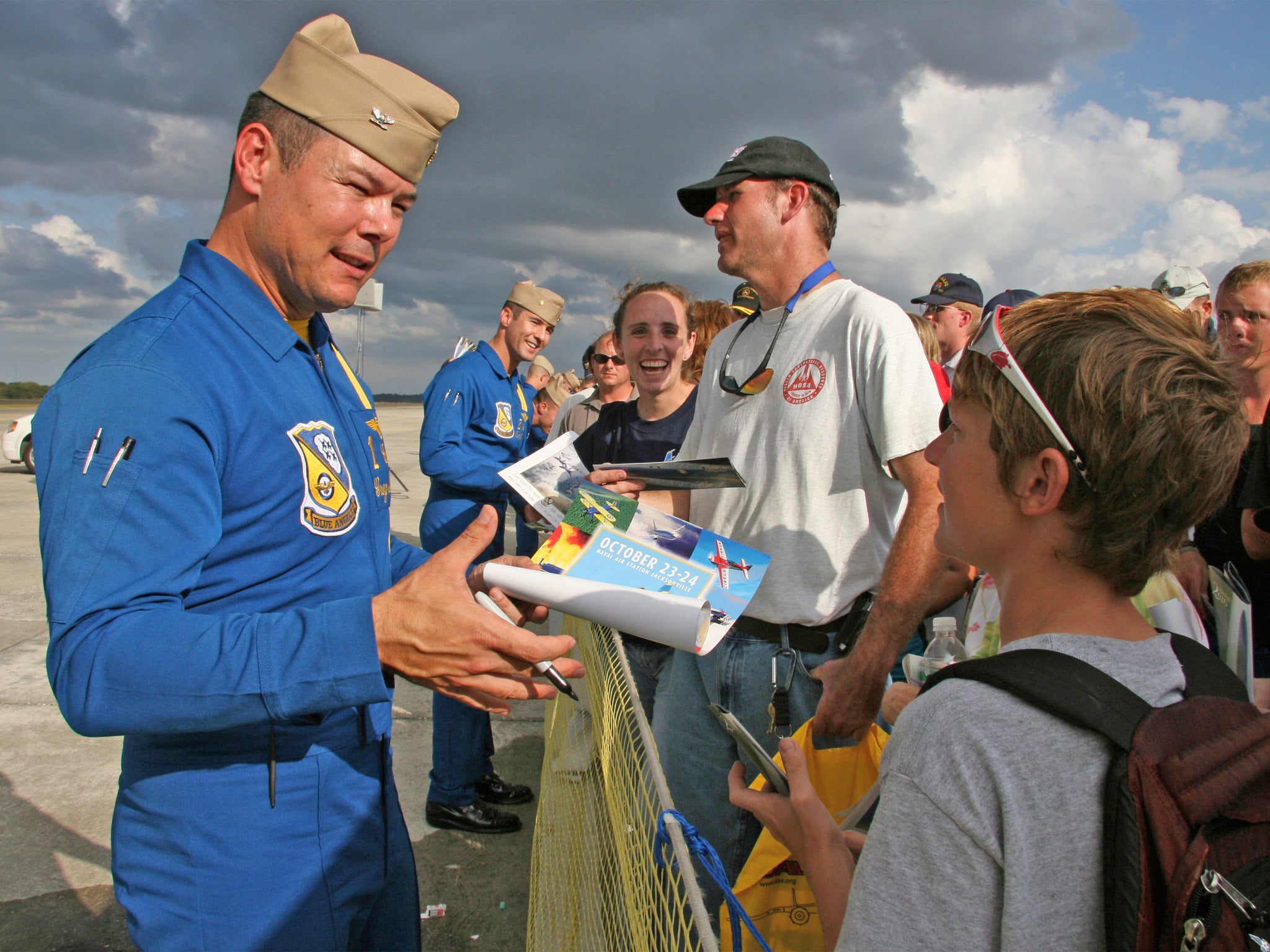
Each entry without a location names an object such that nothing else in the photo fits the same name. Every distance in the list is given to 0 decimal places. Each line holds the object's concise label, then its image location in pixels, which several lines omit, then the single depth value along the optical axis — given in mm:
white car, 14914
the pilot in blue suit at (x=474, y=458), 3600
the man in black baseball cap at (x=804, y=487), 2021
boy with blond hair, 888
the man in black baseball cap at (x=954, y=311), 5742
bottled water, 2154
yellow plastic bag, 1489
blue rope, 1068
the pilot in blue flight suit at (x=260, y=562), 1104
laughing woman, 3707
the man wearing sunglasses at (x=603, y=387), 5285
